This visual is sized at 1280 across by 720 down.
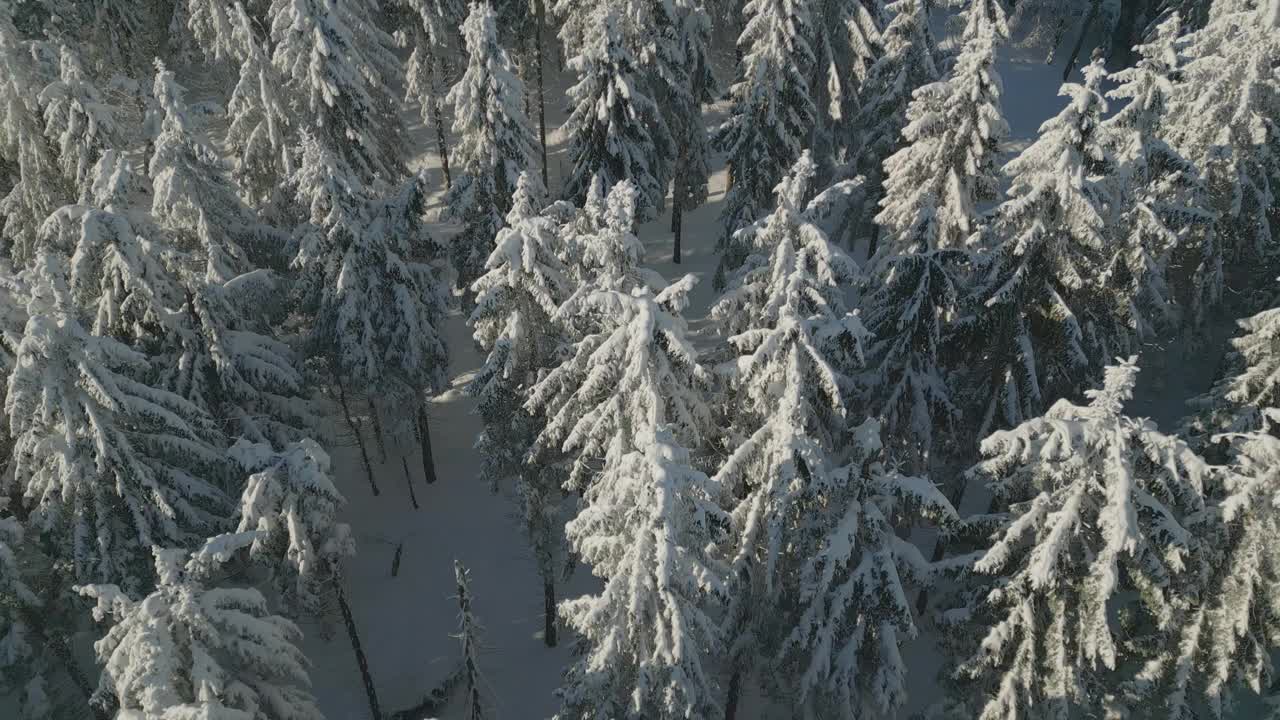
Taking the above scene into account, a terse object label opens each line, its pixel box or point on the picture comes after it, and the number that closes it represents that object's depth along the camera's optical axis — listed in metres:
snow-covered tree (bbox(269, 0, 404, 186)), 24.81
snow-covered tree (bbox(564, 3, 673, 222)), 25.70
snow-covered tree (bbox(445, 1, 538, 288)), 23.28
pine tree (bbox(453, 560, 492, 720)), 17.58
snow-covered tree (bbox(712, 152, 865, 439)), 15.21
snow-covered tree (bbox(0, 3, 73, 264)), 24.39
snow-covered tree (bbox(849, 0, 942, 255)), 26.59
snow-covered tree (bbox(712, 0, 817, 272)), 26.56
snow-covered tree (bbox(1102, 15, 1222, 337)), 19.80
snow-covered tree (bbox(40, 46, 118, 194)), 22.91
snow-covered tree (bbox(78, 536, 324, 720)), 12.30
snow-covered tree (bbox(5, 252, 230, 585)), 16.55
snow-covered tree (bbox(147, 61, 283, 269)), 21.11
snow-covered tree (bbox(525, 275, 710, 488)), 15.00
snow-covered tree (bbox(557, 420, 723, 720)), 13.66
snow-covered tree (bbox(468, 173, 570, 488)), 17.64
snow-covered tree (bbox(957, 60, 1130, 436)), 16.45
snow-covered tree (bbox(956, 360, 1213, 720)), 13.67
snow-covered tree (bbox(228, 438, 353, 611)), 16.16
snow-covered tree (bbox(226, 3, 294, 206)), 25.88
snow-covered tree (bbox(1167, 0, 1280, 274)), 23.41
